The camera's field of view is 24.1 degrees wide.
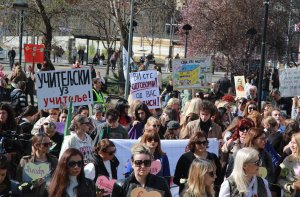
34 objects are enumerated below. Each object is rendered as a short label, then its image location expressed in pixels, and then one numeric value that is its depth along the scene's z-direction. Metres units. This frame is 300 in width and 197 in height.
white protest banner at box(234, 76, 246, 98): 19.19
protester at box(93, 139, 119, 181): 7.33
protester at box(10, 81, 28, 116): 14.72
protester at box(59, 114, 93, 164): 8.27
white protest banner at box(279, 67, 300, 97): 16.42
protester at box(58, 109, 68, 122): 10.95
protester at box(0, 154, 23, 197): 6.25
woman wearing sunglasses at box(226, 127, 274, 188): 7.81
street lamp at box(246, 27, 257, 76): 30.47
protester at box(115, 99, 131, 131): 10.79
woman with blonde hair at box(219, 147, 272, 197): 6.26
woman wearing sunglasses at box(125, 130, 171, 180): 7.76
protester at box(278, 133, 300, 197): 7.83
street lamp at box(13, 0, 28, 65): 18.34
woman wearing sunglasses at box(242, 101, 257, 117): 12.45
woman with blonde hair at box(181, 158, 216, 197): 6.05
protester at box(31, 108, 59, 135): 9.99
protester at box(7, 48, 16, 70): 42.24
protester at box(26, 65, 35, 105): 22.19
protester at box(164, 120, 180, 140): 9.77
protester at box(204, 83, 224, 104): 18.09
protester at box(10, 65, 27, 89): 18.71
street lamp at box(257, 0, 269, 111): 17.12
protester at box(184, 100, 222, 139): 9.79
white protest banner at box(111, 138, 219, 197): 8.91
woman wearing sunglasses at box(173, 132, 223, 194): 7.52
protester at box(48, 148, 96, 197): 5.97
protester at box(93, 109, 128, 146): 9.52
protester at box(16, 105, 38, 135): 10.16
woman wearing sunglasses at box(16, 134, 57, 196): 7.27
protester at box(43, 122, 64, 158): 9.11
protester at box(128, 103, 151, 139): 10.41
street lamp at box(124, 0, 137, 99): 18.57
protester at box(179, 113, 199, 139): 10.16
